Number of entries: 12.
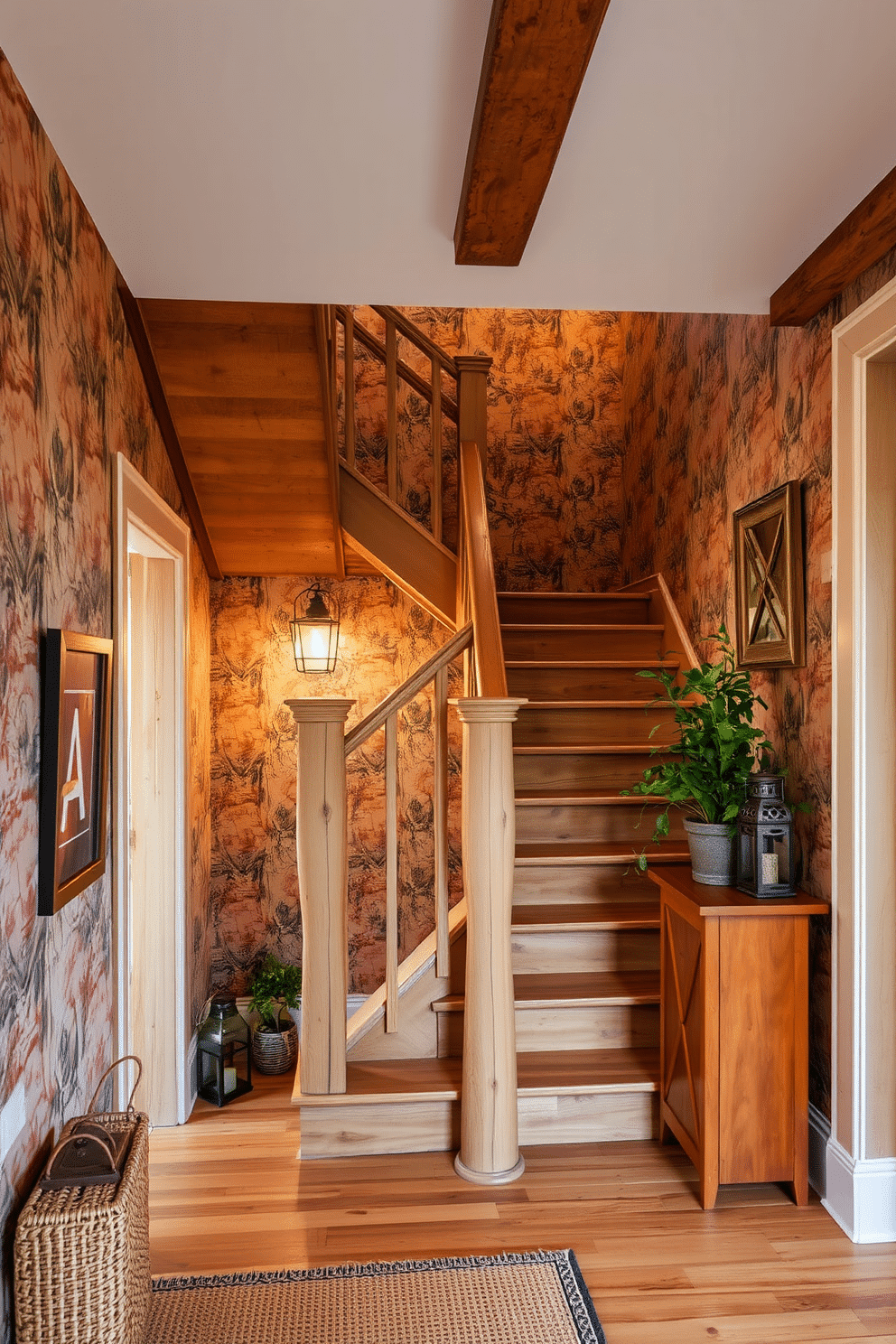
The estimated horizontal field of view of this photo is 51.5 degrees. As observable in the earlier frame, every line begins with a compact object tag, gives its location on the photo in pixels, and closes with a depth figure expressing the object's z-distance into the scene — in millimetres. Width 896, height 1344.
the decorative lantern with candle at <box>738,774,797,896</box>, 2445
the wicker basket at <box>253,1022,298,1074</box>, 3705
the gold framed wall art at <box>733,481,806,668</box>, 2648
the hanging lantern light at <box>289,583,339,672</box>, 3992
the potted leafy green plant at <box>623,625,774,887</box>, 2551
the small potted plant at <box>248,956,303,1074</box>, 3709
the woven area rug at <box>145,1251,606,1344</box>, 1951
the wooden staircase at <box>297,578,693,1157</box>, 2703
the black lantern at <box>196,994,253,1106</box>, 3365
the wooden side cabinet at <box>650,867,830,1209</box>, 2332
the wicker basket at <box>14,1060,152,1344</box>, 1535
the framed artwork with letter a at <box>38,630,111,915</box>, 1766
